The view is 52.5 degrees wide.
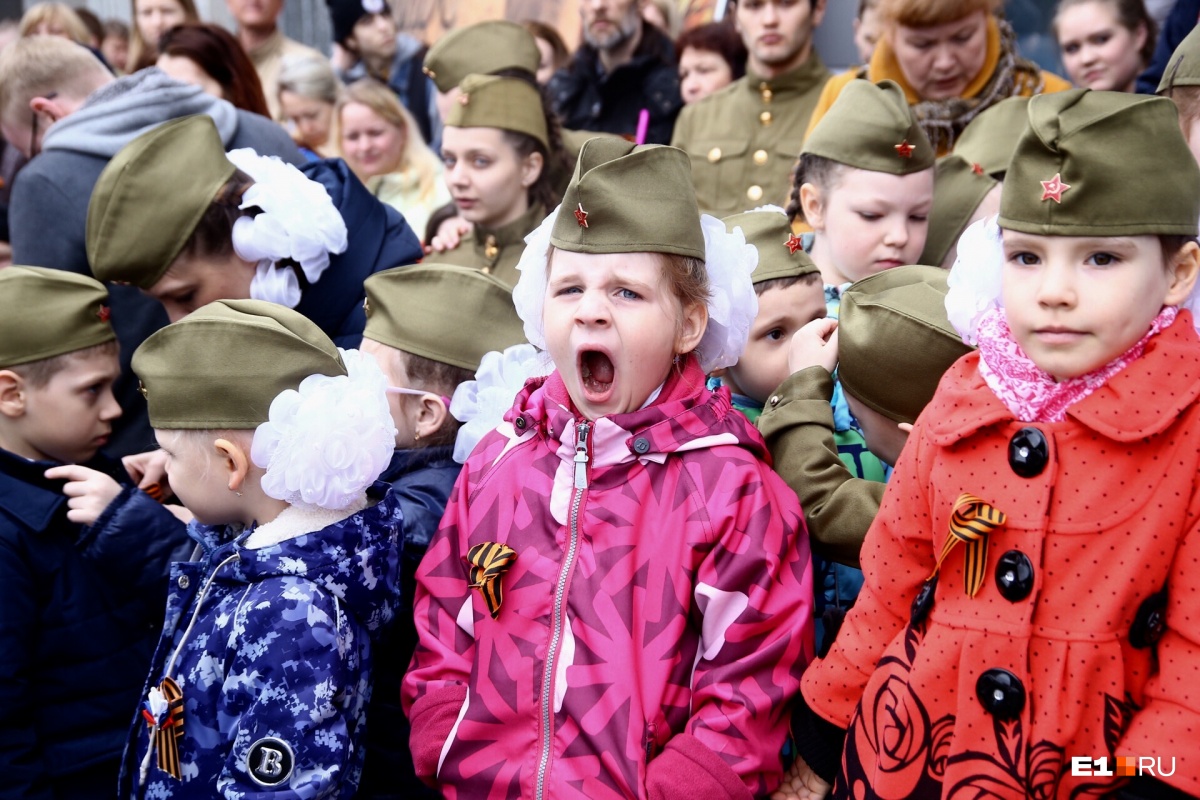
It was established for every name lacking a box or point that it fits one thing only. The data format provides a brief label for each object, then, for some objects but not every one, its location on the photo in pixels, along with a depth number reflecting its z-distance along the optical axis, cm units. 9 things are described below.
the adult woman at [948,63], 439
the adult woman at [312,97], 689
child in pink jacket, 242
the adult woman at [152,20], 695
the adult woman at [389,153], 659
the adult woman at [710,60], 607
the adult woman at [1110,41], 501
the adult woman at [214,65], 519
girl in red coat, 200
